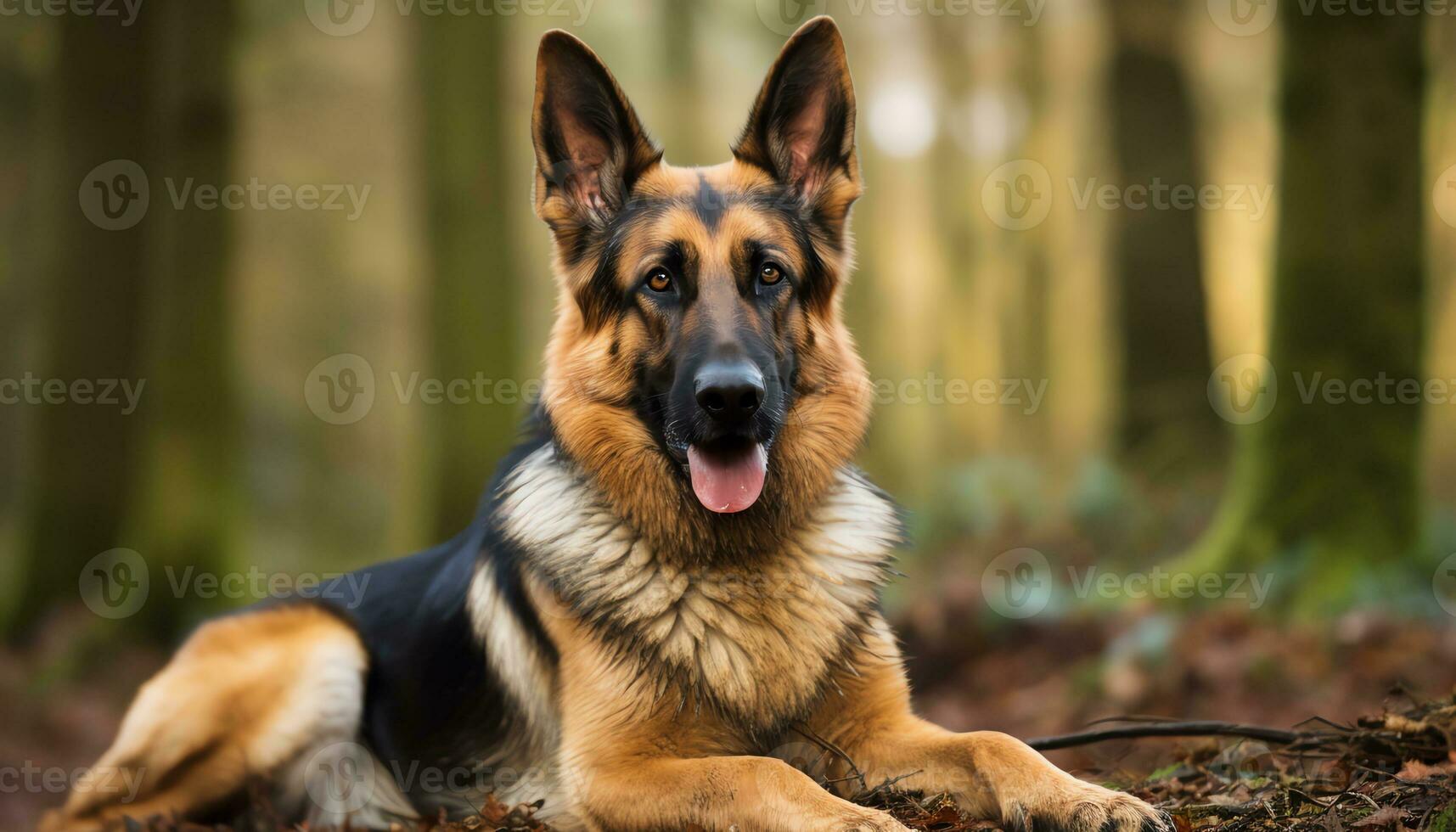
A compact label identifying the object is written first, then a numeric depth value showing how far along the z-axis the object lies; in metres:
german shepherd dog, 3.59
